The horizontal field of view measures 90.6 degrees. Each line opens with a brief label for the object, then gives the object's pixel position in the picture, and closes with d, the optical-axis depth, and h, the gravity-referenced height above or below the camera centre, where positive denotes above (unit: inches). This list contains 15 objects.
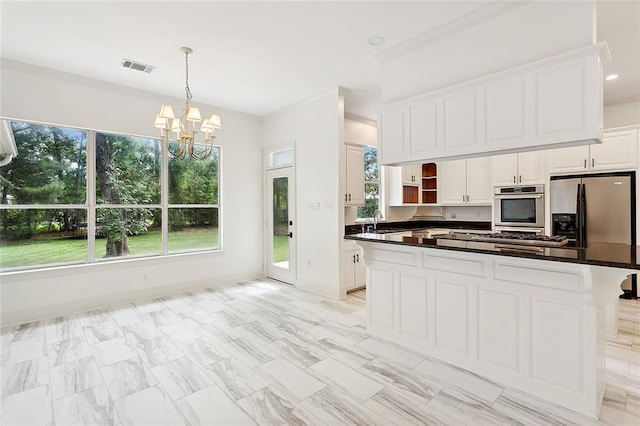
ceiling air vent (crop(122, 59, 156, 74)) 145.3 +68.4
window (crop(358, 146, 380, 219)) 225.8 +18.6
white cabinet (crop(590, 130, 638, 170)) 171.2 +30.9
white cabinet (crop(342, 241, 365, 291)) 192.2 -35.5
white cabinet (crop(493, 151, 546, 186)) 190.2 +24.5
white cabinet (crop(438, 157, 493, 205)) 211.3 +18.8
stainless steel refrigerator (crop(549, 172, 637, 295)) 171.3 +0.6
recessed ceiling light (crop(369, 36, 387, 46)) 123.6 +66.9
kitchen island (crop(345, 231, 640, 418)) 79.8 -29.7
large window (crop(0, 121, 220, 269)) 152.9 +6.7
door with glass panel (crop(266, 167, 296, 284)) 213.0 -10.3
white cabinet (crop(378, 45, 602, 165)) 87.8 +31.4
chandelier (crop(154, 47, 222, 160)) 122.4 +35.7
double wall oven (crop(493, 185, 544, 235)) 190.4 -0.2
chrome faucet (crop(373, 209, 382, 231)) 204.6 -5.8
